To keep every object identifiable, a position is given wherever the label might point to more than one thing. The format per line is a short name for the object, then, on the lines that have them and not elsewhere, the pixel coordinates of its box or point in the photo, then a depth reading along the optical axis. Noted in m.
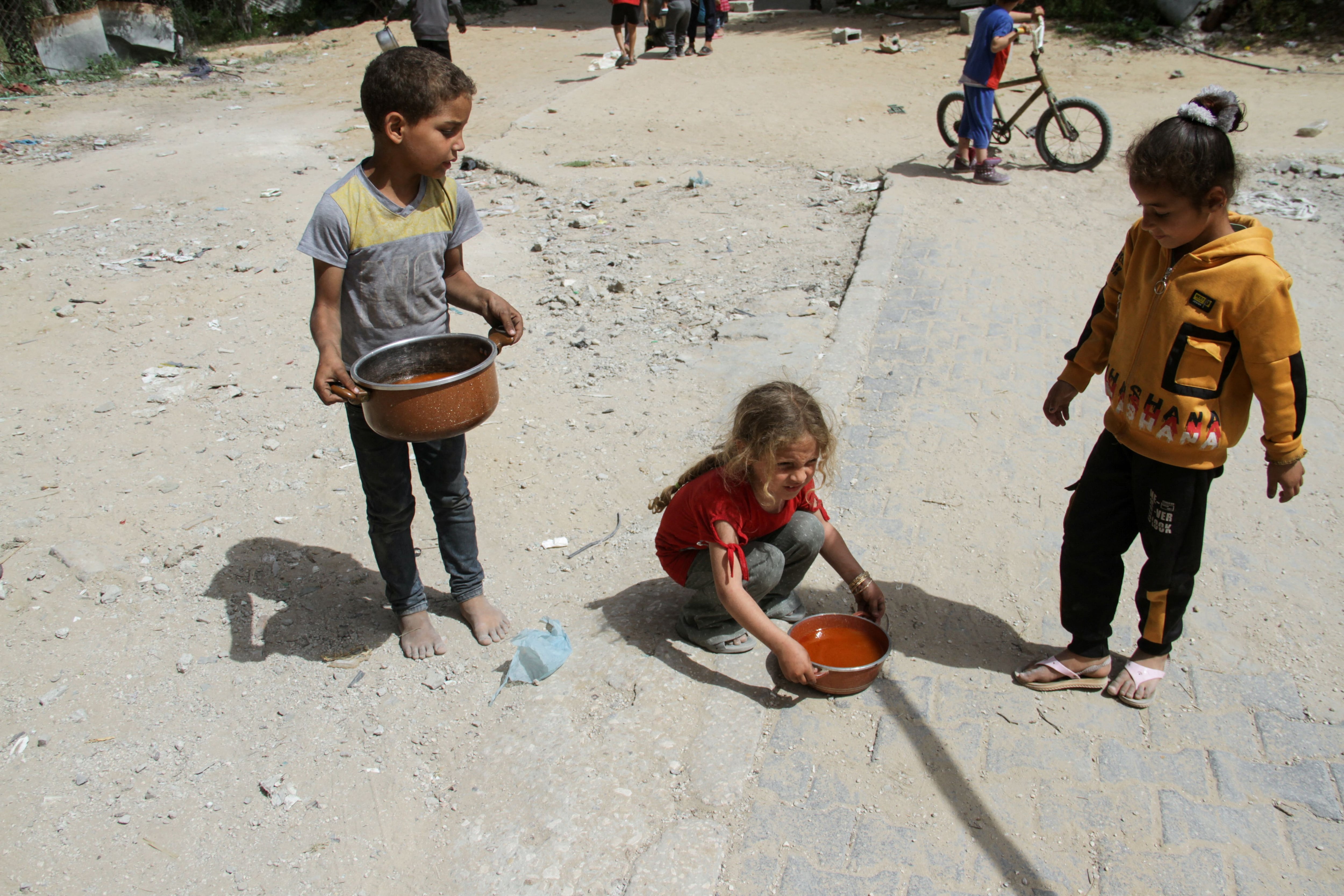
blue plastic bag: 2.68
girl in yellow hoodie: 2.01
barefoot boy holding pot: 2.31
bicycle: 7.31
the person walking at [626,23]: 11.54
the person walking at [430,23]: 9.26
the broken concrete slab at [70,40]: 12.96
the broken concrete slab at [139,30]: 13.81
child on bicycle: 6.83
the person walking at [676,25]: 12.05
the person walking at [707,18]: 12.62
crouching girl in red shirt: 2.31
